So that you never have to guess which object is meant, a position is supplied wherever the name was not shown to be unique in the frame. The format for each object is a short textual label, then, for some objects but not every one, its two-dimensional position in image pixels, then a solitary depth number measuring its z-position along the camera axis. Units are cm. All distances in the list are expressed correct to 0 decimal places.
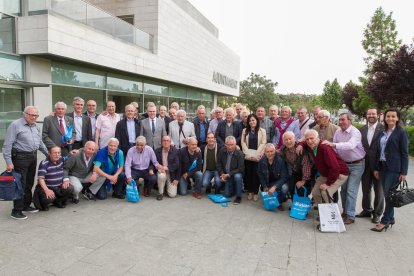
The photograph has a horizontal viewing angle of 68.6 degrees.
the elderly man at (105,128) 644
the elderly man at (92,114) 635
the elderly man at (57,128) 555
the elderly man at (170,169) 621
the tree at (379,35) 2668
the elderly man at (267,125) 652
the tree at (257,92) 5778
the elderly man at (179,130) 688
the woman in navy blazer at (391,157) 437
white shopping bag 446
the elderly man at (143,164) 609
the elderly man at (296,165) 520
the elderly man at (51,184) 504
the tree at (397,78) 1557
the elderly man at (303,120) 630
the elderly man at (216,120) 716
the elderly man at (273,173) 554
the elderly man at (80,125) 607
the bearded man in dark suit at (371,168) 480
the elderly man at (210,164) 627
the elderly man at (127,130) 645
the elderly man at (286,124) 637
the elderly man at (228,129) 677
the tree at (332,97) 5153
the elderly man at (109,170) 583
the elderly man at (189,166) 636
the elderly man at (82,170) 554
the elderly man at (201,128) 709
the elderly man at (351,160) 480
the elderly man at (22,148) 454
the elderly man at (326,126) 539
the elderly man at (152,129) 666
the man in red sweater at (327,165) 466
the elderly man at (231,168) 592
